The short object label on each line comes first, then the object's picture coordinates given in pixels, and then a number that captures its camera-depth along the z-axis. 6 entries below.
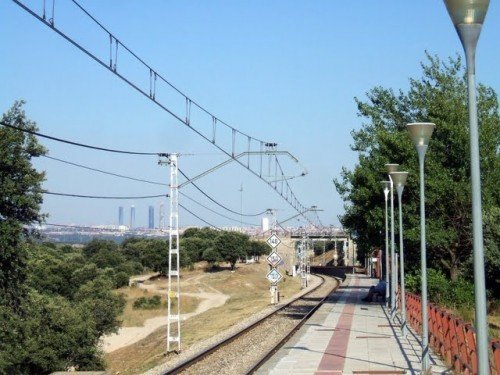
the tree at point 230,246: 126.12
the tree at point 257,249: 138.30
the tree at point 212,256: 127.50
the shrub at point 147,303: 76.81
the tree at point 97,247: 132.18
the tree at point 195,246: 131.25
